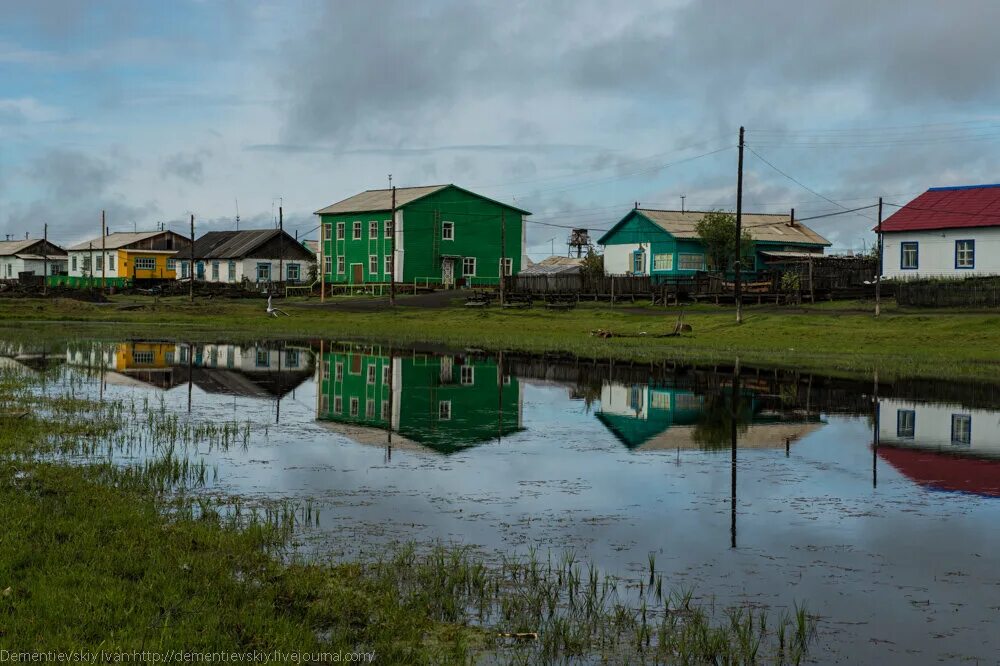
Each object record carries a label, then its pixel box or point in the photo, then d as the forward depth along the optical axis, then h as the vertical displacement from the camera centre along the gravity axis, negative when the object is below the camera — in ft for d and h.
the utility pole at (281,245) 315.99 +21.29
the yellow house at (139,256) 370.94 +20.21
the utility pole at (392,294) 222.71 +4.15
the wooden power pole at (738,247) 161.63 +11.29
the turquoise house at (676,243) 238.89 +18.18
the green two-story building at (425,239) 271.49 +20.89
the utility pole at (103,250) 333.42 +19.78
